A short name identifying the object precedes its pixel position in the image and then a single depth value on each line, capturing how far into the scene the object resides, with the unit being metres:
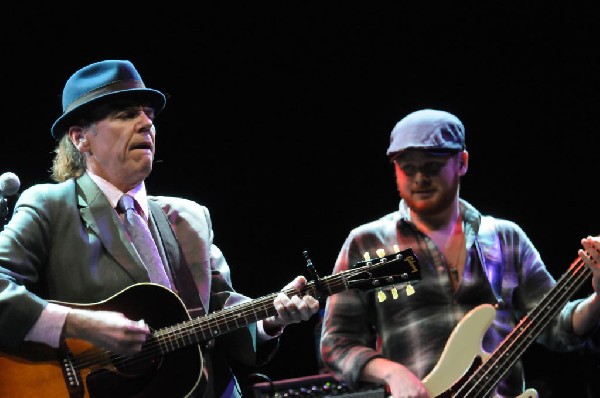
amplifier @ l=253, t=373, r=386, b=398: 7.33
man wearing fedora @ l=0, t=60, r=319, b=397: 5.82
